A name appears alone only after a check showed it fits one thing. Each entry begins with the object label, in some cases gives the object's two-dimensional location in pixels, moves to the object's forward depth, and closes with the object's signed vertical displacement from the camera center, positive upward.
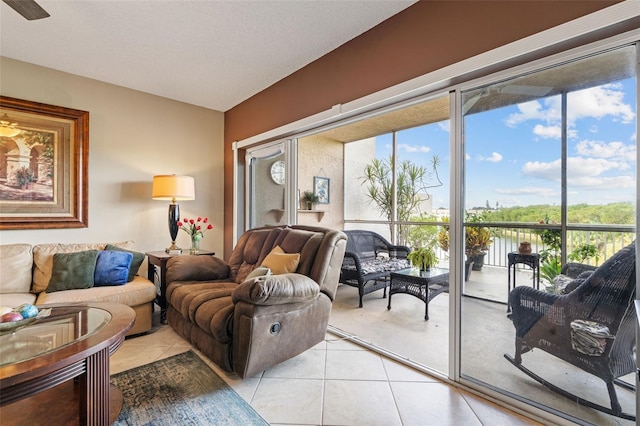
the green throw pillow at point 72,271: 2.61 -0.54
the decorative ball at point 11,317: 1.58 -0.57
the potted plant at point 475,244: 2.02 -0.21
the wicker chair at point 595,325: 1.48 -0.61
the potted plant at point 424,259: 3.52 -0.55
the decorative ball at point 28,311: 1.70 -0.58
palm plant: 5.10 +0.49
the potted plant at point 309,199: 5.34 +0.24
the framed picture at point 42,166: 2.94 +0.48
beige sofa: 2.52 -0.70
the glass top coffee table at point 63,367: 1.23 -0.68
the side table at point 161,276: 3.02 -0.67
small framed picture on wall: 5.51 +0.45
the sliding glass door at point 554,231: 1.51 -0.10
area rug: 1.67 -1.16
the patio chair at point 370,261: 3.77 -0.71
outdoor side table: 1.82 -0.31
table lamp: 3.47 +0.23
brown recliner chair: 1.93 -0.68
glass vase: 3.60 -0.41
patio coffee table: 3.27 -0.80
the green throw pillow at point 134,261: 3.08 -0.51
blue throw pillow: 2.77 -0.54
